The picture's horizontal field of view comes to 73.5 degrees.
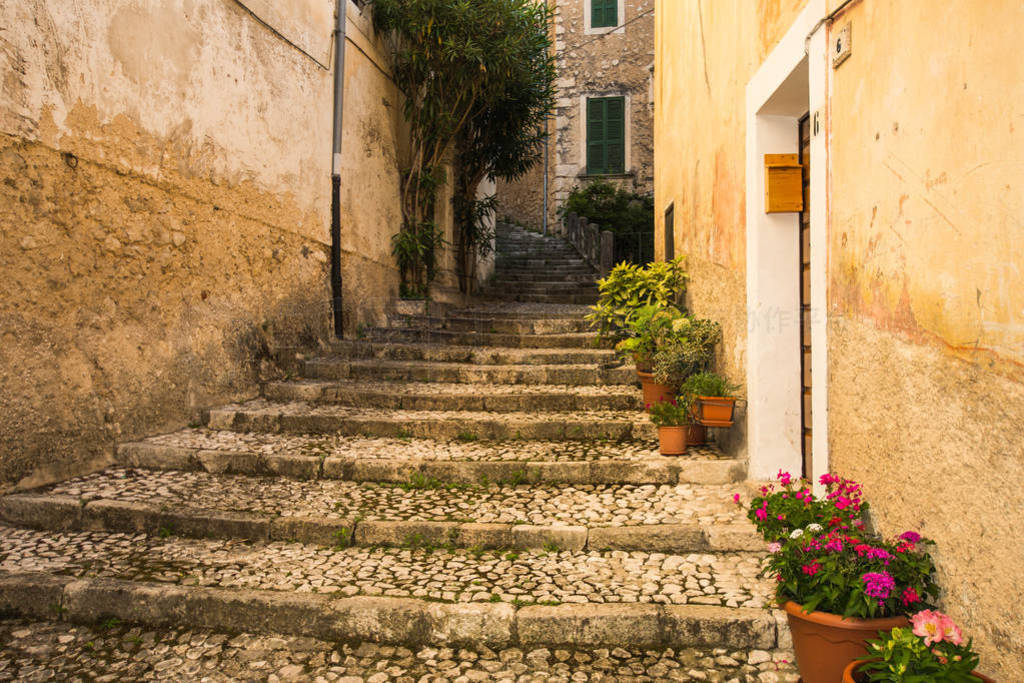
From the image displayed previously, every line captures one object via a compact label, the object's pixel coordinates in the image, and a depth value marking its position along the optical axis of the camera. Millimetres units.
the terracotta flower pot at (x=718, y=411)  4152
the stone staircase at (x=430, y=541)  2738
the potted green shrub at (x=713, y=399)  4156
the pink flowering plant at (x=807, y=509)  2566
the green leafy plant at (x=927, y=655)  1773
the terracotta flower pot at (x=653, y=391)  5031
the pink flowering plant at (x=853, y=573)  2119
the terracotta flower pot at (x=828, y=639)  2123
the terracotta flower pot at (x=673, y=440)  4441
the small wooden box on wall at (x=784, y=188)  3701
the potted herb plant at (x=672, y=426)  4441
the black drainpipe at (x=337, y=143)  7098
